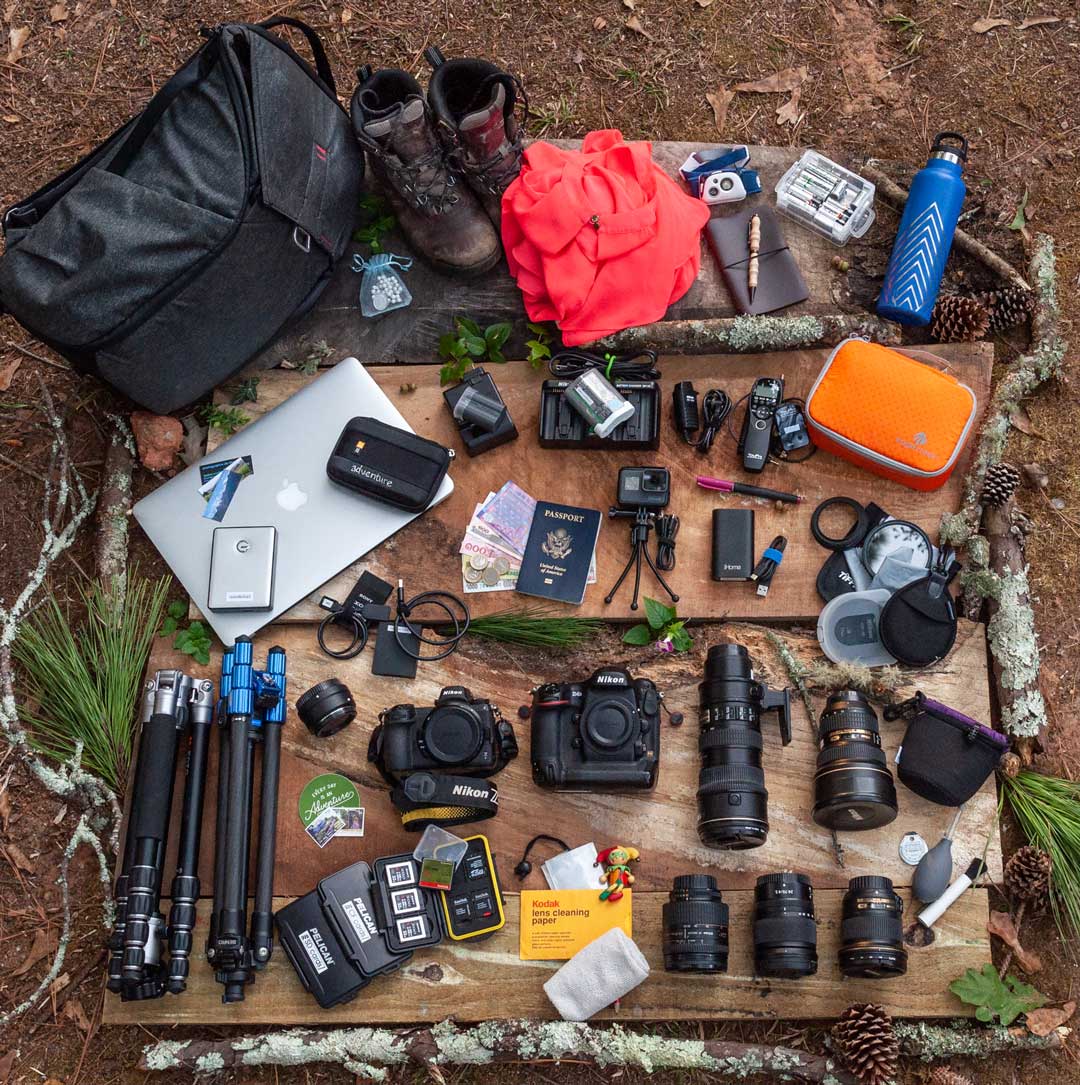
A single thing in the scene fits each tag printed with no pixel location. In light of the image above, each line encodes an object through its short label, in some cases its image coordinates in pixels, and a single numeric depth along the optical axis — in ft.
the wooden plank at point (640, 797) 8.72
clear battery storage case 10.11
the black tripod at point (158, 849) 8.31
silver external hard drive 9.25
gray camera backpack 8.55
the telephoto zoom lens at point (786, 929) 8.09
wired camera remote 9.41
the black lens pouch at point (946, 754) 8.51
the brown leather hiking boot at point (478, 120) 8.89
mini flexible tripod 9.25
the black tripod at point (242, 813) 8.36
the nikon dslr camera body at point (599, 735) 8.41
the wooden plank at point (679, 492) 9.34
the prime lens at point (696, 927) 8.04
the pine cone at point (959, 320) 9.70
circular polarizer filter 9.16
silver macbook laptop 9.39
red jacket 9.29
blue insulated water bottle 9.76
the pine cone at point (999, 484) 9.29
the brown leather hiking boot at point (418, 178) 8.81
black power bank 9.21
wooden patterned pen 9.95
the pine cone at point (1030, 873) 8.82
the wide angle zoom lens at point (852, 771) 8.20
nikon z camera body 8.40
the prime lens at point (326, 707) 8.79
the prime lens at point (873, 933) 8.01
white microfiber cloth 8.35
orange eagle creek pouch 9.03
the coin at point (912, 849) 8.61
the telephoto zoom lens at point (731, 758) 8.32
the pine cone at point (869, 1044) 8.07
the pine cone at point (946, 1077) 8.53
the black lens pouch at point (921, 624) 8.82
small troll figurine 8.57
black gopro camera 9.29
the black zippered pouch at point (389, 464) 9.34
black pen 9.37
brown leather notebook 9.95
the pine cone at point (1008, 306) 10.03
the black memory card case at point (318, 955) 8.39
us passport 9.29
